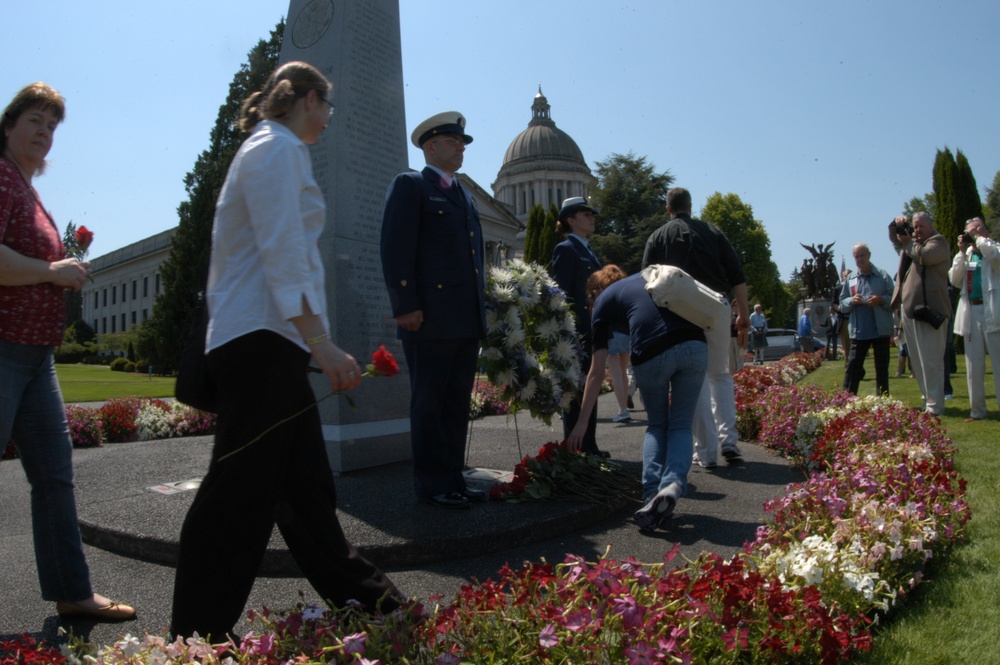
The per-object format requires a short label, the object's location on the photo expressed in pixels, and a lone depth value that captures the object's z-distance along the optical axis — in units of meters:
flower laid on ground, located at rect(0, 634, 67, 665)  2.10
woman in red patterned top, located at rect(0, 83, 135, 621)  2.97
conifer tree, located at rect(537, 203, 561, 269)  52.94
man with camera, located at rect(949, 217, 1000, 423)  7.86
